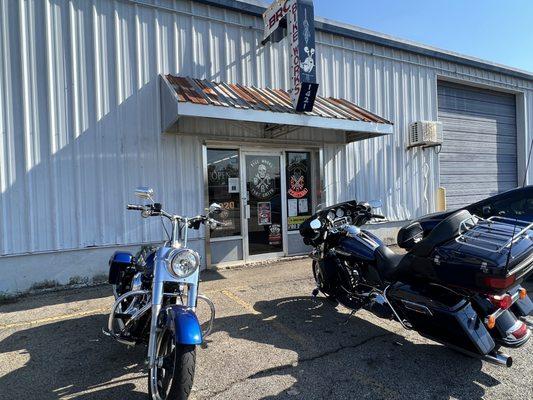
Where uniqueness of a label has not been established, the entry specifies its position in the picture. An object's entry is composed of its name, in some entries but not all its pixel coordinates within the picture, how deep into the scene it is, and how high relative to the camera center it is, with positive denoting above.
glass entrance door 7.15 -0.20
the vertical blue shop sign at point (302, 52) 6.14 +2.32
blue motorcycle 2.40 -0.83
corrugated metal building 5.46 +1.15
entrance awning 5.52 +1.35
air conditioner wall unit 9.04 +1.31
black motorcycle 2.66 -0.77
